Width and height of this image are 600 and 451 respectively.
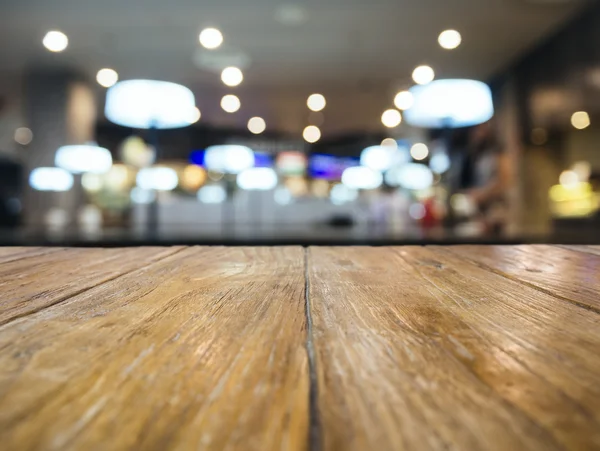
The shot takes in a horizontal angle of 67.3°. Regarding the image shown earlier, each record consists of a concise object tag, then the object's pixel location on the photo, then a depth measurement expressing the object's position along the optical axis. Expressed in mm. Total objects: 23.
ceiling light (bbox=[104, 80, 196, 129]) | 2916
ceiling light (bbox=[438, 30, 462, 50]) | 4947
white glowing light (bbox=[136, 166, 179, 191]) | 4773
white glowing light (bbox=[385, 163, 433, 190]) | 9258
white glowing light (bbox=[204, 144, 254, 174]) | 6063
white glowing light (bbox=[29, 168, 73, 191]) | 5551
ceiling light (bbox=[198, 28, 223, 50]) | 4652
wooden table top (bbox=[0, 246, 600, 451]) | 248
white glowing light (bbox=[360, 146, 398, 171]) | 7758
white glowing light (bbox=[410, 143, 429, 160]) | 10805
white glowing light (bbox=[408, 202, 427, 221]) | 5815
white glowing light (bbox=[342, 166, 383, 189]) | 8188
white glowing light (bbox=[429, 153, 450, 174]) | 8500
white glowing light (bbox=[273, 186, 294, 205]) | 5633
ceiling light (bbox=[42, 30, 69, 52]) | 4594
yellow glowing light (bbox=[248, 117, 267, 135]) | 9000
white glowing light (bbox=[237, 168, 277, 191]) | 5734
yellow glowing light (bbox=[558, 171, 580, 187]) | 5270
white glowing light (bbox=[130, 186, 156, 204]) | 4711
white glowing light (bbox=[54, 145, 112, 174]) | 4387
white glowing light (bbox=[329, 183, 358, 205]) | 10875
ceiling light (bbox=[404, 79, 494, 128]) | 2818
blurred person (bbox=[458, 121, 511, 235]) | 5406
